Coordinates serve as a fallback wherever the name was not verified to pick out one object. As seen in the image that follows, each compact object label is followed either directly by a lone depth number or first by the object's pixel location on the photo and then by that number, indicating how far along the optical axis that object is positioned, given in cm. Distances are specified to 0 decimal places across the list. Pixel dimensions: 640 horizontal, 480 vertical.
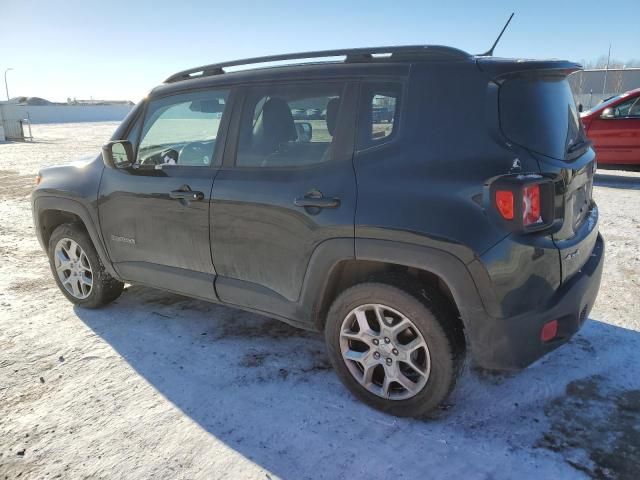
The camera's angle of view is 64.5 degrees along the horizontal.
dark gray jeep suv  234
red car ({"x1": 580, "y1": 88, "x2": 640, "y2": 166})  957
